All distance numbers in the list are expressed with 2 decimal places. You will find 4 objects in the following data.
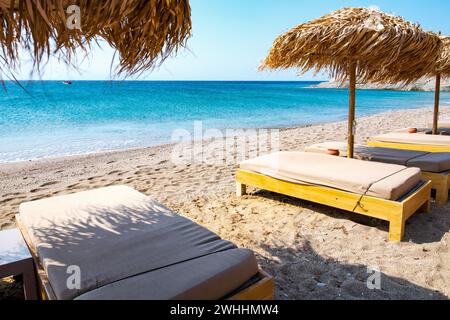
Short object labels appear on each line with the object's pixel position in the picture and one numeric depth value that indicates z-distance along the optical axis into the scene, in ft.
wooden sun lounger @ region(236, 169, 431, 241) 8.62
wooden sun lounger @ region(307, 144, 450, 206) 11.25
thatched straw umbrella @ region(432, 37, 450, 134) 17.01
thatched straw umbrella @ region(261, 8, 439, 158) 10.50
